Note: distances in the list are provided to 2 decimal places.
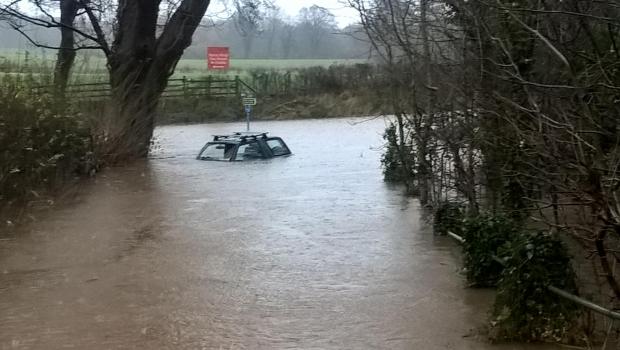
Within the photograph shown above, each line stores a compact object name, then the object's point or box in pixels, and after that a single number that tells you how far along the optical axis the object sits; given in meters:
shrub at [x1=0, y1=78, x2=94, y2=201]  14.86
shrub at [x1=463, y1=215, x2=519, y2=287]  8.94
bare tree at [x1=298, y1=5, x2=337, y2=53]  60.40
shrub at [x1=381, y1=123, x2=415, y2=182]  17.20
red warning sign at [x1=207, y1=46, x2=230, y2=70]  53.03
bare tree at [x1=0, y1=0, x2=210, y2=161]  23.36
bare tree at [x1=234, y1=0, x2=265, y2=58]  28.05
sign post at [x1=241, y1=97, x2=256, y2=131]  31.62
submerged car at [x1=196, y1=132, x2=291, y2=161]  23.52
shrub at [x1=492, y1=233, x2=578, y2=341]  7.13
